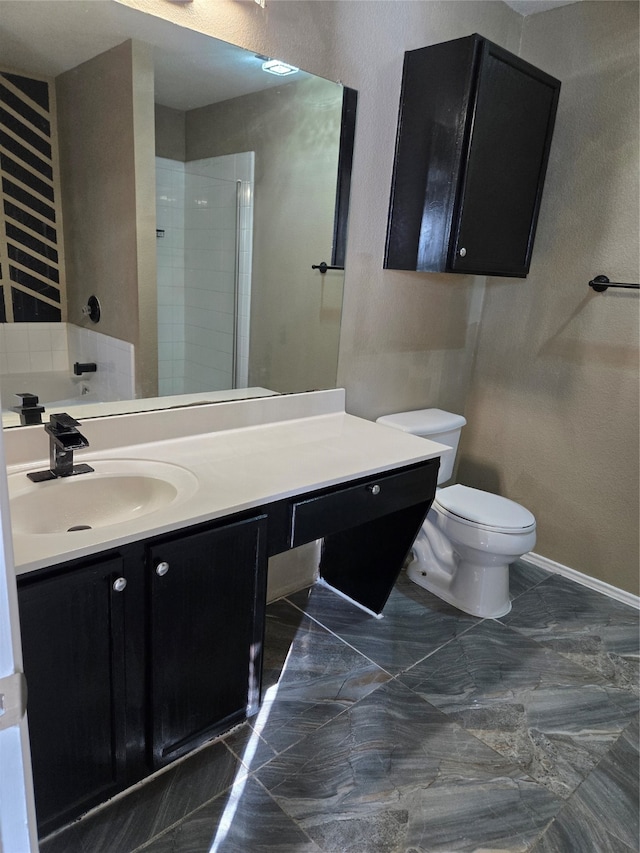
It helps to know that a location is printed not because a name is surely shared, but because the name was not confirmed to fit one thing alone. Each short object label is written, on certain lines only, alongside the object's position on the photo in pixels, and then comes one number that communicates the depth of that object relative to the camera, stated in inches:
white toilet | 88.5
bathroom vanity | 46.4
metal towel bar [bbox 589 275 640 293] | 94.0
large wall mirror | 56.1
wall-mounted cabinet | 78.2
